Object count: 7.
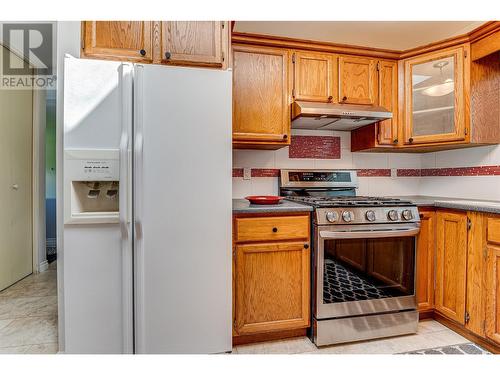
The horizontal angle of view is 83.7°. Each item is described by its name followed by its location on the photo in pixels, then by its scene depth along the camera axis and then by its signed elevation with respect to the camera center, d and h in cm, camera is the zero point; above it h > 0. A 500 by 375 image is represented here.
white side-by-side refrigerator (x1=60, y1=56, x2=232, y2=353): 144 -14
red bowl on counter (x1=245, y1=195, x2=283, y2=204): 193 -12
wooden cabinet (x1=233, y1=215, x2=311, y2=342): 174 -65
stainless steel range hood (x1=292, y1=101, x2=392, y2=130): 205 +51
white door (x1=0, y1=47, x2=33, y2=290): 264 -5
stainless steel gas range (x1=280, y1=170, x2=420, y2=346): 179 -57
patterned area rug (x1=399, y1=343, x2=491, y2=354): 171 -103
